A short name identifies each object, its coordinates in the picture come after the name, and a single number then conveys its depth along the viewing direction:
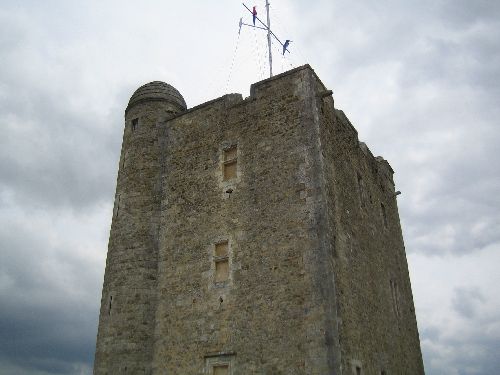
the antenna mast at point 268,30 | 18.98
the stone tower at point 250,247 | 12.12
